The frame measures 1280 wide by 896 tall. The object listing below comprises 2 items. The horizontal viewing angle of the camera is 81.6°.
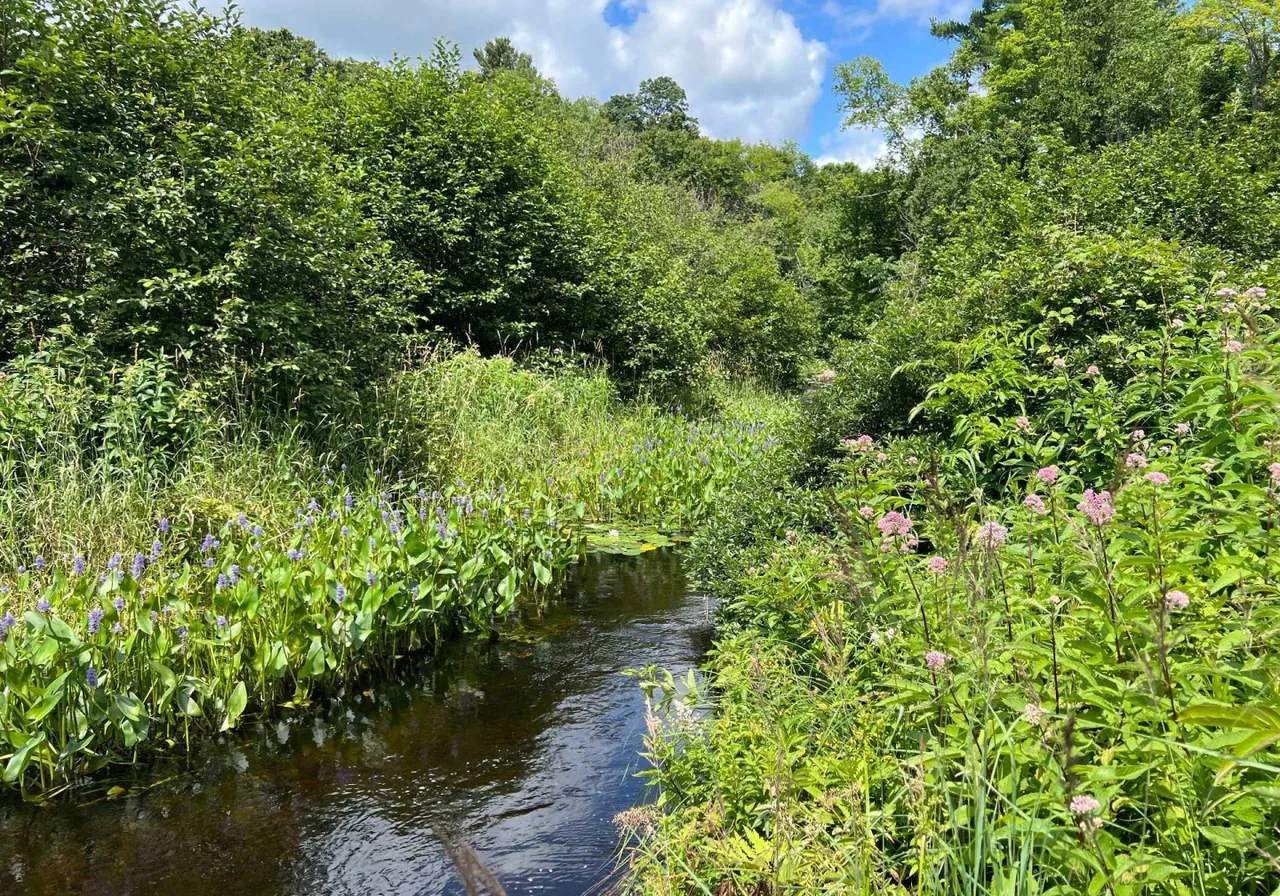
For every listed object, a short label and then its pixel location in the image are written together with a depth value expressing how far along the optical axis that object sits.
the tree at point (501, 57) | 39.91
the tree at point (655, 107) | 52.94
